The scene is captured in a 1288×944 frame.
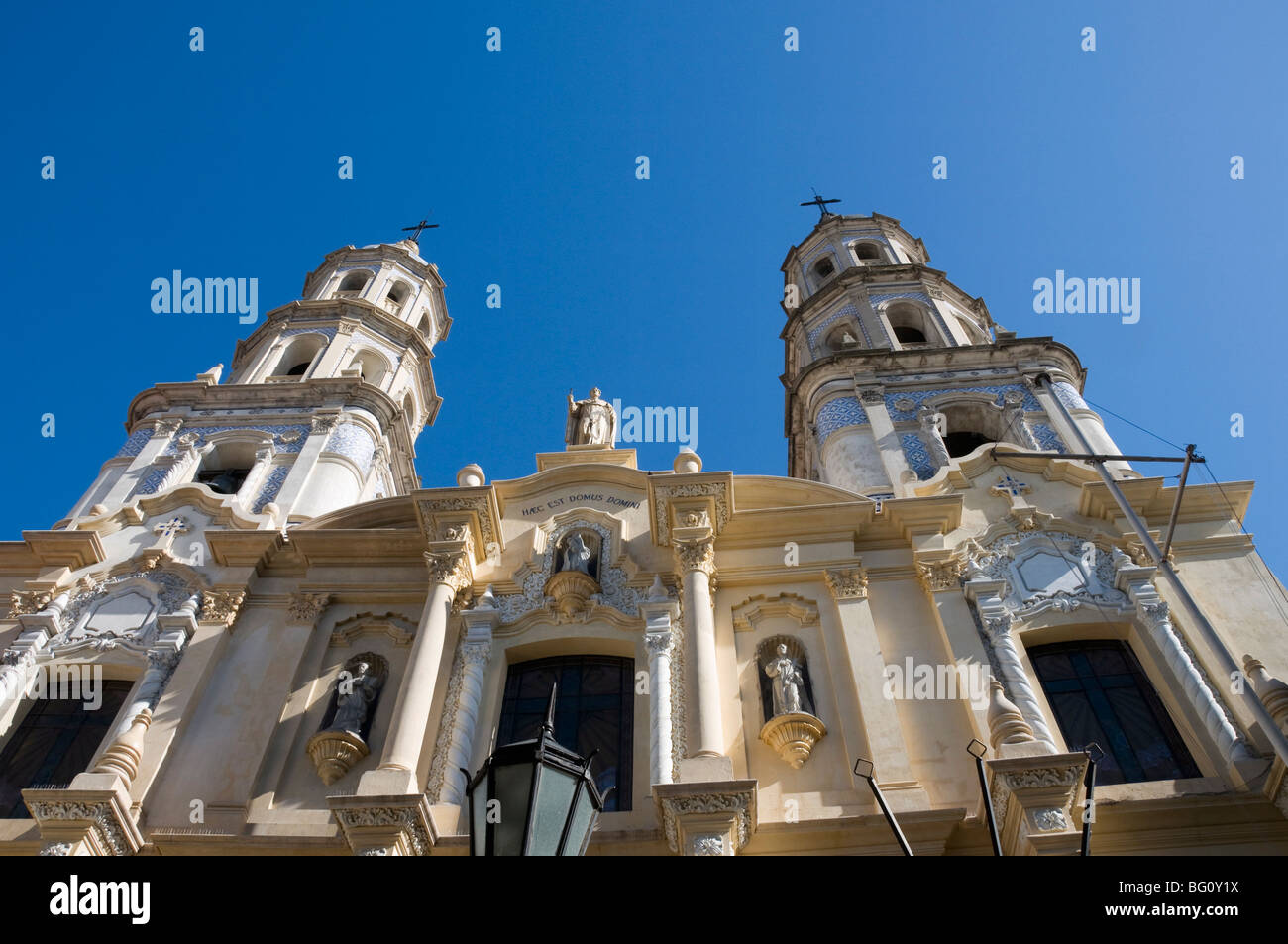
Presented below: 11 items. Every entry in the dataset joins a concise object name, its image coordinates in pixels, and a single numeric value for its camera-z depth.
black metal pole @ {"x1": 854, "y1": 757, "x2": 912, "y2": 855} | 9.49
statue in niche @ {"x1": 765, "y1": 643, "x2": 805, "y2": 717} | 14.95
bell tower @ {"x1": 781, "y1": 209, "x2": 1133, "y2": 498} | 22.88
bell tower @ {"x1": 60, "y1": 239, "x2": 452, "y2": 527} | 23.45
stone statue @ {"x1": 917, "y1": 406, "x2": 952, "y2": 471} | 22.33
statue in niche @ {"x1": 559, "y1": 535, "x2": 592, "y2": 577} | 17.62
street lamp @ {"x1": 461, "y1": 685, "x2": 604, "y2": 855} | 6.66
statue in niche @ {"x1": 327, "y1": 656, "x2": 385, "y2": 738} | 15.48
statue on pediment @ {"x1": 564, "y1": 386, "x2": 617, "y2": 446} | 22.71
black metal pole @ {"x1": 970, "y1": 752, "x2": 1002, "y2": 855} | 9.59
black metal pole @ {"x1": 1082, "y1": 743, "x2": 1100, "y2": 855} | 9.23
